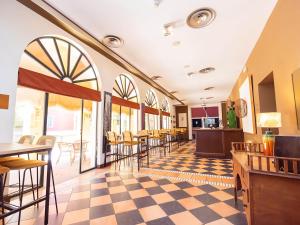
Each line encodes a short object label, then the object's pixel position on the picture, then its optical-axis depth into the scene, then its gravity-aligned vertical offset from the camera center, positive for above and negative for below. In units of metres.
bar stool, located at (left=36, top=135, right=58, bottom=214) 2.32 -0.17
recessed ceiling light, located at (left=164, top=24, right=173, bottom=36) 3.69 +2.28
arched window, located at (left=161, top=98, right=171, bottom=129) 10.55 +0.83
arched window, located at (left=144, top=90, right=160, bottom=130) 8.31 +0.83
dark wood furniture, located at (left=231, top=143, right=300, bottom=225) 1.27 -0.57
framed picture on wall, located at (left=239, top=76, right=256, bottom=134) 4.79 +0.58
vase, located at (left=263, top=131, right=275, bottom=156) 1.95 -0.21
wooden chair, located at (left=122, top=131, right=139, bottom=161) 4.67 -0.35
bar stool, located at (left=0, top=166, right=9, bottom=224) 1.49 -0.39
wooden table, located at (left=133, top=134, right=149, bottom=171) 4.47 -0.26
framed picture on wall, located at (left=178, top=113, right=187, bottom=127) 15.32 +0.63
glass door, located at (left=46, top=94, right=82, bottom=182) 4.47 -0.23
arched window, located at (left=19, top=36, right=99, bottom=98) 3.12 +1.51
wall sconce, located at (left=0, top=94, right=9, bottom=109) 2.47 +0.42
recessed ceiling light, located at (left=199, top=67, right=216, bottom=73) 6.52 +2.34
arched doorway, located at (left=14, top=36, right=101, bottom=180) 3.23 +0.82
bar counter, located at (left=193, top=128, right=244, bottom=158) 5.77 -0.53
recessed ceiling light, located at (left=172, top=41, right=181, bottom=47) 4.48 +2.34
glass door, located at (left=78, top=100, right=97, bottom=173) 4.61 -0.02
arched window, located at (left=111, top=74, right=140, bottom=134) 6.01 +0.85
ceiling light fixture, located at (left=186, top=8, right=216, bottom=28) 3.30 +2.34
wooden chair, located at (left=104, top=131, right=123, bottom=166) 4.61 -0.36
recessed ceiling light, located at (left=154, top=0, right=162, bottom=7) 2.94 +2.28
